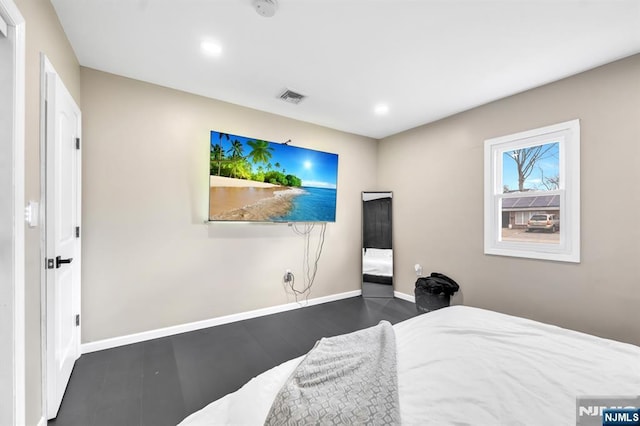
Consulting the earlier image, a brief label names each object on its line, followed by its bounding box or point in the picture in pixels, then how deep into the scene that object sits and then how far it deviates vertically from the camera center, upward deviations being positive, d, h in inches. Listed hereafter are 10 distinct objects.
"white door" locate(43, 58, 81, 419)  62.7 -6.3
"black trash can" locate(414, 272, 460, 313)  128.0 -38.6
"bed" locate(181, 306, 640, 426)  34.7 -25.8
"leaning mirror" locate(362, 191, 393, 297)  163.6 -20.4
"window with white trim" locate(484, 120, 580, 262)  98.5 +8.1
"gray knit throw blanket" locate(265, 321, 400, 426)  32.7 -25.2
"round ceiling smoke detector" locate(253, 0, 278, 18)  65.7 +51.8
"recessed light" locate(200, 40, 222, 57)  81.8 +51.9
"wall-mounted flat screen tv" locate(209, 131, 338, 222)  114.2 +14.7
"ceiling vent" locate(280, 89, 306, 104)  112.4 +50.4
